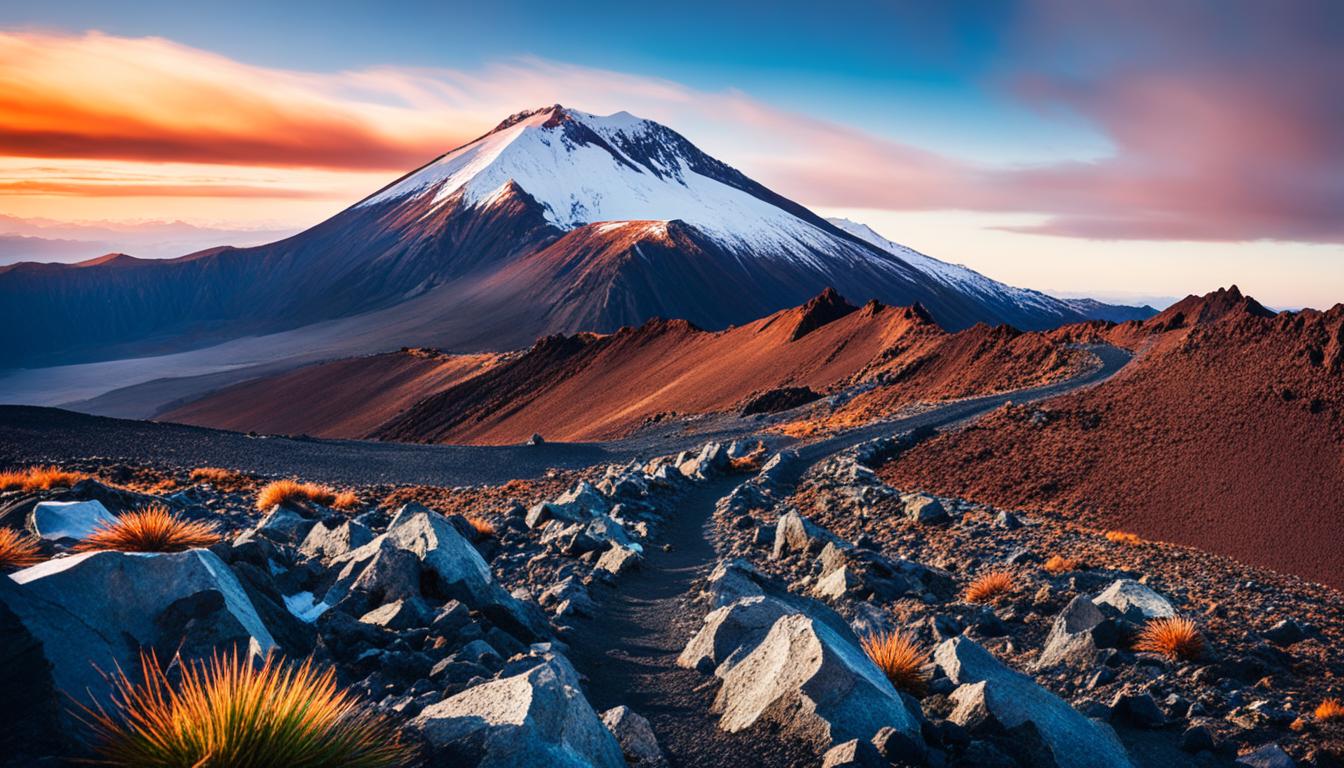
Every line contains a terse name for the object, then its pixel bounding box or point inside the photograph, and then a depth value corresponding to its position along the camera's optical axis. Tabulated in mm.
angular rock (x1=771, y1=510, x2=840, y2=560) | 13406
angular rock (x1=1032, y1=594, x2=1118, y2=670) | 8336
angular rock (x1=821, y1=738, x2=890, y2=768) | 4684
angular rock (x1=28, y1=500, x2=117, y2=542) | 6570
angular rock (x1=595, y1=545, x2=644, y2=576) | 12141
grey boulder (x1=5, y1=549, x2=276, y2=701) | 4227
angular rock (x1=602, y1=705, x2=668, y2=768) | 5090
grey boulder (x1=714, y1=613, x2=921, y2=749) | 5219
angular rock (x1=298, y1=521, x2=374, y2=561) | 9547
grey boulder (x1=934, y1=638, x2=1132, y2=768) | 5598
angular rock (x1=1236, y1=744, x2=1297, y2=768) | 6035
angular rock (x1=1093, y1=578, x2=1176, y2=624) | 9086
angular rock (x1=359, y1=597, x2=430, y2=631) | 6641
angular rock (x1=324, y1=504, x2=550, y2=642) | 7492
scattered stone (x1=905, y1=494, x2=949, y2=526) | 16641
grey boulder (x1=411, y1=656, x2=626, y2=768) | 4078
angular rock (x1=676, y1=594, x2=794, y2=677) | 7113
